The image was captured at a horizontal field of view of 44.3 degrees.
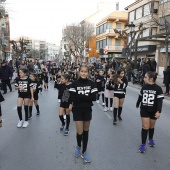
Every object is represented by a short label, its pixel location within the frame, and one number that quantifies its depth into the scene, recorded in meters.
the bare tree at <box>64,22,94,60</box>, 45.84
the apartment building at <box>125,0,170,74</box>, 24.95
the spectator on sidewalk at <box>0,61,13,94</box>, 12.13
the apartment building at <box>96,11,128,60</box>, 43.31
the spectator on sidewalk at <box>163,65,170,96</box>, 11.25
